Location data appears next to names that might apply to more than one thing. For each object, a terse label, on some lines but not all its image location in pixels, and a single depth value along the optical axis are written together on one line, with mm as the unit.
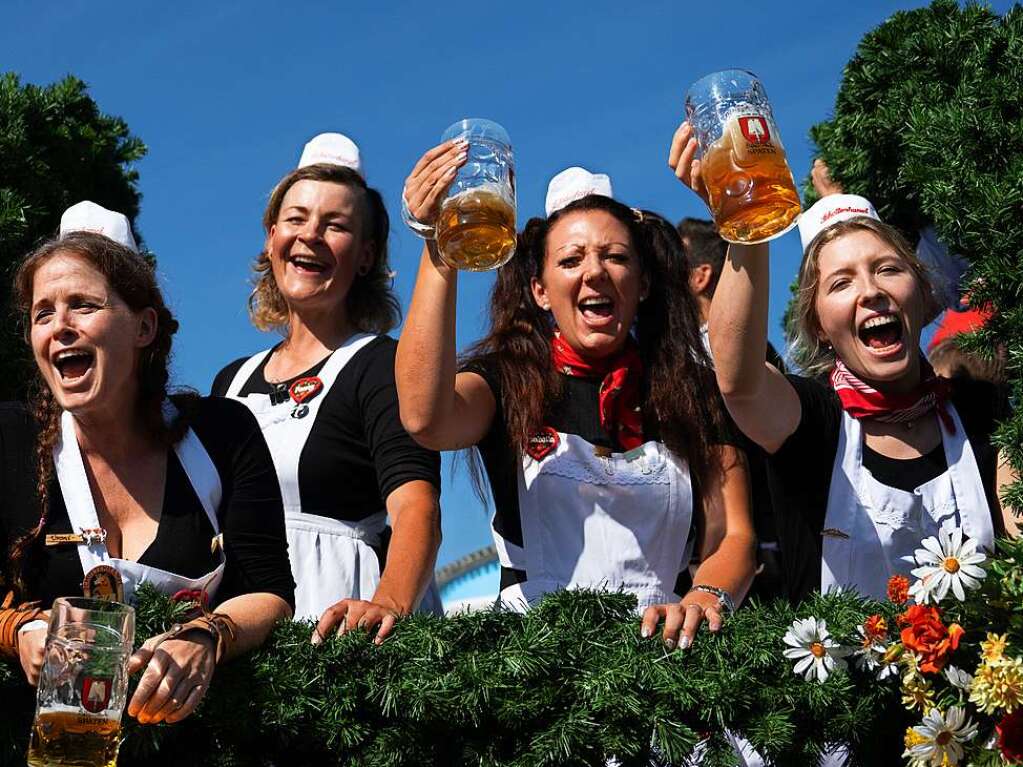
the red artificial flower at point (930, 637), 2627
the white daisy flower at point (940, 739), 2555
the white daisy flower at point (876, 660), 2705
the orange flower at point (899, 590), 2816
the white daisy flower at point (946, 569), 2664
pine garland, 2602
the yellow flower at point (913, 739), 2564
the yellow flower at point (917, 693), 2635
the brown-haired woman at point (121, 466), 3170
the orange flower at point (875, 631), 2709
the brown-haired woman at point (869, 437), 3781
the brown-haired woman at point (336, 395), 3994
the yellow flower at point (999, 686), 2498
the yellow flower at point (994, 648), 2543
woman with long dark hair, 3898
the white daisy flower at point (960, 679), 2592
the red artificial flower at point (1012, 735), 2510
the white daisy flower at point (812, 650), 2674
